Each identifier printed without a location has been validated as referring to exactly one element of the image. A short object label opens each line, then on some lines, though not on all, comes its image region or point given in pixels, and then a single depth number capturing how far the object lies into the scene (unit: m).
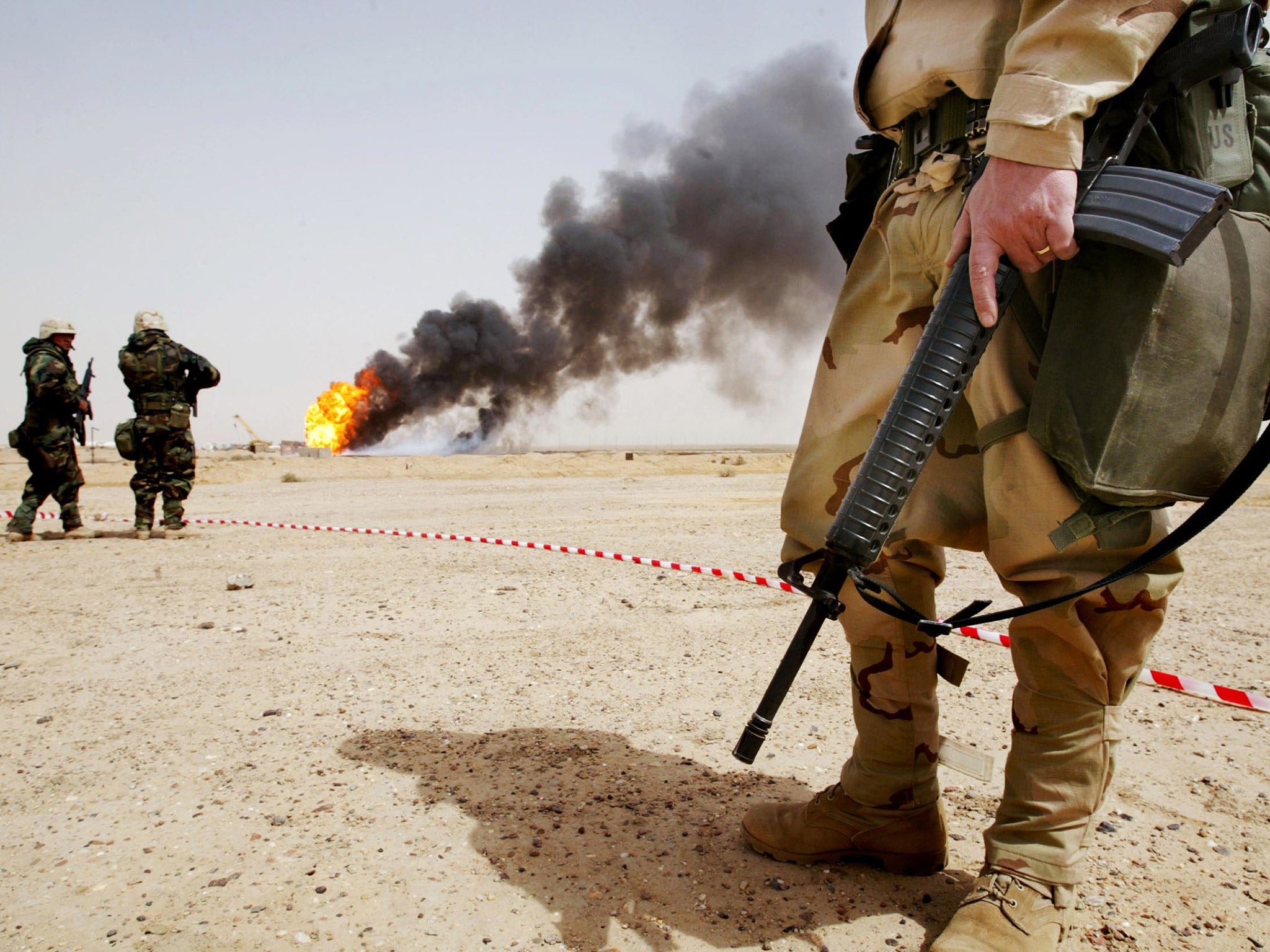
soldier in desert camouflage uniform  1.36
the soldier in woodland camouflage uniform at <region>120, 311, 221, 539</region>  7.64
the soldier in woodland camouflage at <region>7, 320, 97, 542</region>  7.62
